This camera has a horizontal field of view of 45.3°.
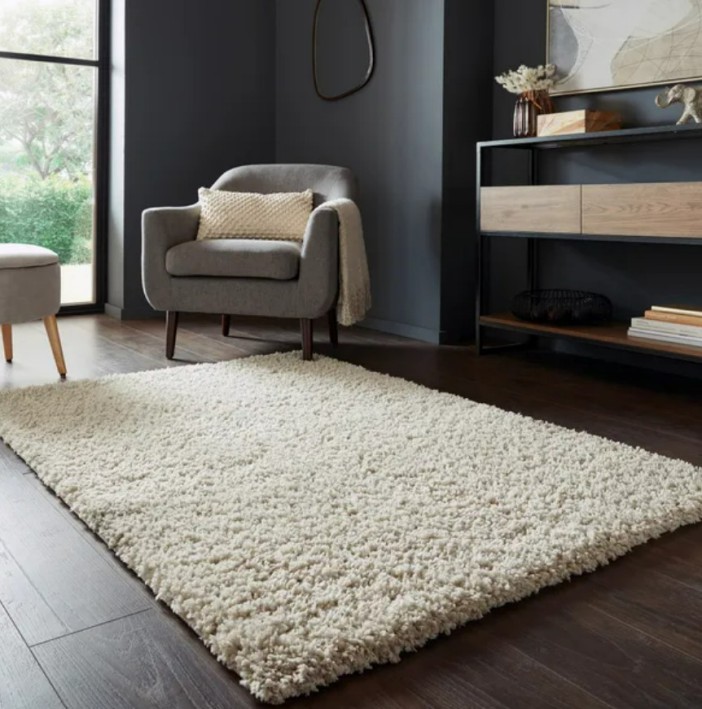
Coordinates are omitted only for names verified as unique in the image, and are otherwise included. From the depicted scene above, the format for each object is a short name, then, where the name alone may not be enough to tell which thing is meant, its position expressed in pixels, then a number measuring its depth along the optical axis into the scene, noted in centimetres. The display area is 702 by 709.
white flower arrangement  335
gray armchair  319
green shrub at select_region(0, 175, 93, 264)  436
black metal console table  279
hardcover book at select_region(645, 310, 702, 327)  278
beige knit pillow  361
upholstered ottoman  283
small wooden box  311
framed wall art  298
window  430
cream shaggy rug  128
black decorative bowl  317
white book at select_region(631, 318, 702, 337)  278
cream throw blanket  326
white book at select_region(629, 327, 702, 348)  278
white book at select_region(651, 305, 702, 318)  280
